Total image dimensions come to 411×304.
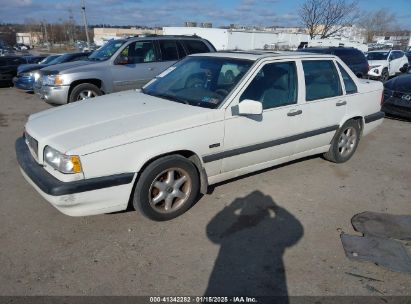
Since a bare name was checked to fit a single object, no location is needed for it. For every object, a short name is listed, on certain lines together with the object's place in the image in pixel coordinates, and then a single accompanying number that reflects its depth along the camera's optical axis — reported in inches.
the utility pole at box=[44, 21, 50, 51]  3484.3
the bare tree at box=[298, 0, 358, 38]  1167.0
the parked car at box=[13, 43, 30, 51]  2568.5
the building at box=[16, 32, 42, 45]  3961.6
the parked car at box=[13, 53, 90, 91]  476.1
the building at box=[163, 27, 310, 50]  2000.5
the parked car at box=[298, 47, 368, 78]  485.4
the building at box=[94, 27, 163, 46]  3786.2
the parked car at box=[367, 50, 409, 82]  619.2
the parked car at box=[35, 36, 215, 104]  314.5
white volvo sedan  121.3
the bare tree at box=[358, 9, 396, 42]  3067.9
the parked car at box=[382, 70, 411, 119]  307.2
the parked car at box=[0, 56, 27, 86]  547.2
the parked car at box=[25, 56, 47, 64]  618.6
